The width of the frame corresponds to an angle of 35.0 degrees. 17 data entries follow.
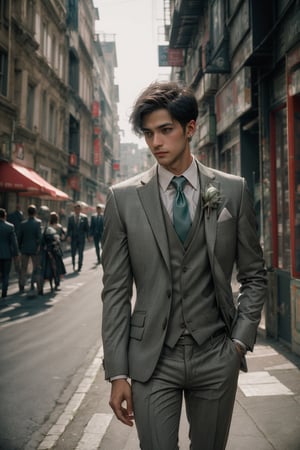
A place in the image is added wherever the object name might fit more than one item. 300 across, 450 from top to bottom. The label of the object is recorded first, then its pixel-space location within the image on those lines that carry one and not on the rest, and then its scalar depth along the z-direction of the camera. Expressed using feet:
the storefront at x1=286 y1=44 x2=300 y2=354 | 21.15
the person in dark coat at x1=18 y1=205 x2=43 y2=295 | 42.04
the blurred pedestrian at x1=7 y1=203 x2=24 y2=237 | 51.90
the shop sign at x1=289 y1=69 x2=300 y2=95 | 20.35
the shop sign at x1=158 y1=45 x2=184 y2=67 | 83.56
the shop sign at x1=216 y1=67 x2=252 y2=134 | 28.37
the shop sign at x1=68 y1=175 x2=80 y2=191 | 116.26
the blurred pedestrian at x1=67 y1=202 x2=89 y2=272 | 55.36
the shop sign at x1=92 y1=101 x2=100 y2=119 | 155.43
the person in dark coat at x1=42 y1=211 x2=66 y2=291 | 40.07
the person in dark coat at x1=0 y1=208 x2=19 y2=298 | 38.01
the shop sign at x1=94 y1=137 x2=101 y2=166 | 160.45
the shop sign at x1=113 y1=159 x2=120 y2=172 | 258.57
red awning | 60.97
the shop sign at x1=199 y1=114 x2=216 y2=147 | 46.24
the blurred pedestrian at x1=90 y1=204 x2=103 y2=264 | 61.18
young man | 6.86
